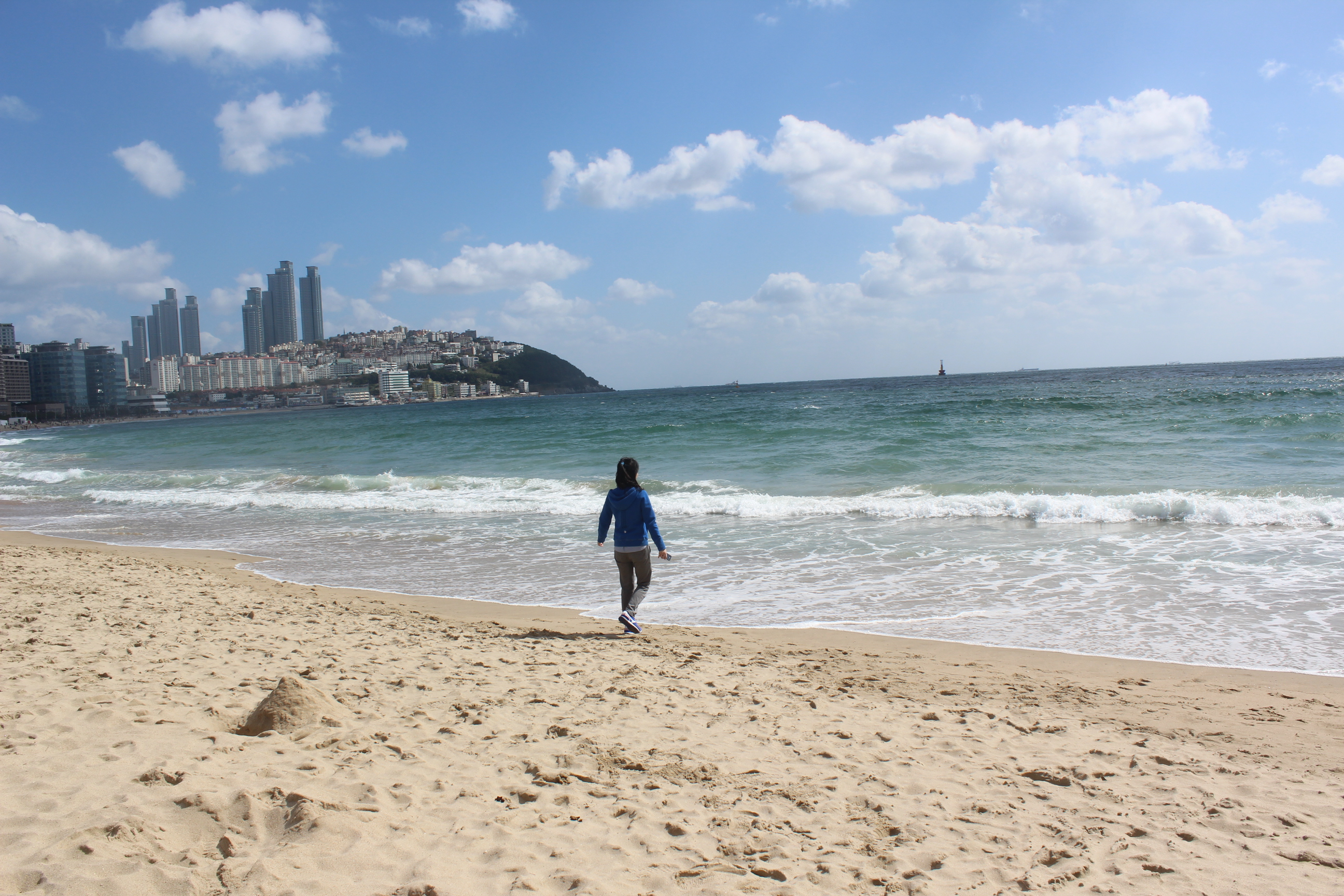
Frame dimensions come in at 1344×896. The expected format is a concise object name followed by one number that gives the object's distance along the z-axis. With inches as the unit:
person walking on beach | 285.1
